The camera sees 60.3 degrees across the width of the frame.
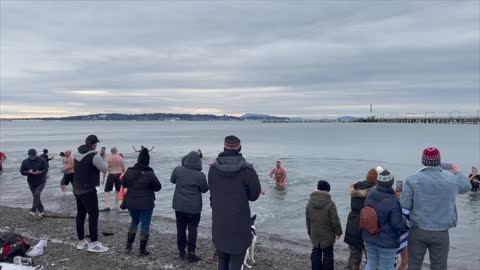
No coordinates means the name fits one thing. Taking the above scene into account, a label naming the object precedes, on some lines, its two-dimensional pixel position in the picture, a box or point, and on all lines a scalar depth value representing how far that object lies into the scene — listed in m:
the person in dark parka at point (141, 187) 7.02
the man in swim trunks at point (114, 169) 13.04
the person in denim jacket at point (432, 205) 5.00
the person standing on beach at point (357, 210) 6.22
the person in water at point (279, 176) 20.55
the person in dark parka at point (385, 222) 5.18
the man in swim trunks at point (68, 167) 13.66
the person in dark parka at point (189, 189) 6.92
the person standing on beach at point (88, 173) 7.11
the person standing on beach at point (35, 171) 10.18
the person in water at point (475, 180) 18.56
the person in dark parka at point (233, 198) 4.91
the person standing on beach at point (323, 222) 6.21
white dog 7.48
